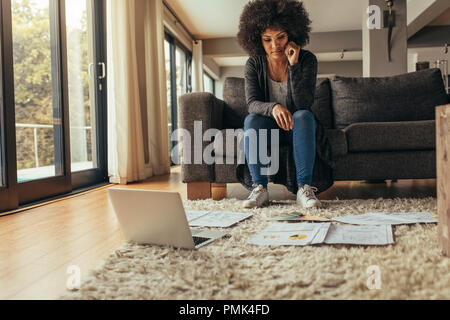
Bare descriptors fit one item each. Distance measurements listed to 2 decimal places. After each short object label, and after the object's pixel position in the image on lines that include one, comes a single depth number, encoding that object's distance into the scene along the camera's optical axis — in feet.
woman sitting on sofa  5.82
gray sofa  6.55
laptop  3.23
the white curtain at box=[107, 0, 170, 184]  10.50
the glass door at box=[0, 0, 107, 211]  6.65
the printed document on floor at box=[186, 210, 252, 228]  4.50
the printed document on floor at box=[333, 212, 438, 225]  4.25
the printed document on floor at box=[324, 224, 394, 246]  3.43
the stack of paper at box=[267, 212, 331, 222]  4.48
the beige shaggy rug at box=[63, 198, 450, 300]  2.38
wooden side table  2.98
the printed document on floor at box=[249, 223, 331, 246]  3.56
